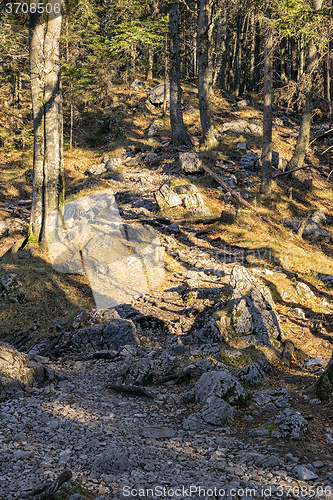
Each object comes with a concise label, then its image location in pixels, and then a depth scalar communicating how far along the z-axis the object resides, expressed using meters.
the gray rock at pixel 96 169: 21.77
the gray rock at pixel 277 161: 20.23
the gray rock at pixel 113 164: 20.71
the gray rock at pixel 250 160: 19.78
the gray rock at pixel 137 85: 33.84
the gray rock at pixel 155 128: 25.72
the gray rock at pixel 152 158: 20.31
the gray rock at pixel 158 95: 30.29
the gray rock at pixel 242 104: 30.80
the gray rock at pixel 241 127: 24.12
